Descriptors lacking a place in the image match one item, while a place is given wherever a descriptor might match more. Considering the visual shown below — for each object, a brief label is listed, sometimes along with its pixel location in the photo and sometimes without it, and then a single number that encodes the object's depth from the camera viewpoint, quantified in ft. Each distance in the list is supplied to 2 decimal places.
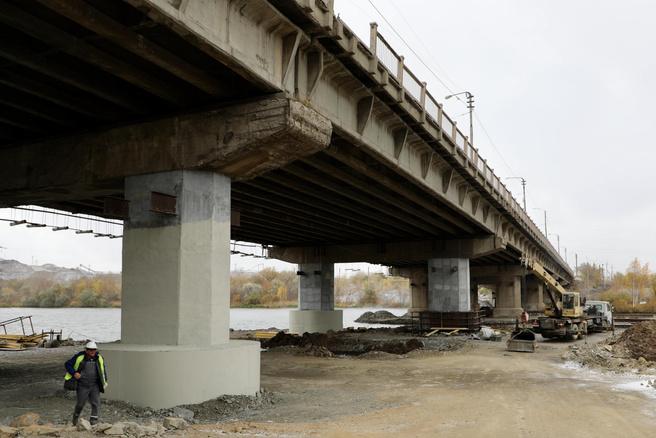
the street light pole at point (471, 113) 166.50
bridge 32.83
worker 30.35
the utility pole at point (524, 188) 298.97
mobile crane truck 107.55
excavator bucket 89.20
